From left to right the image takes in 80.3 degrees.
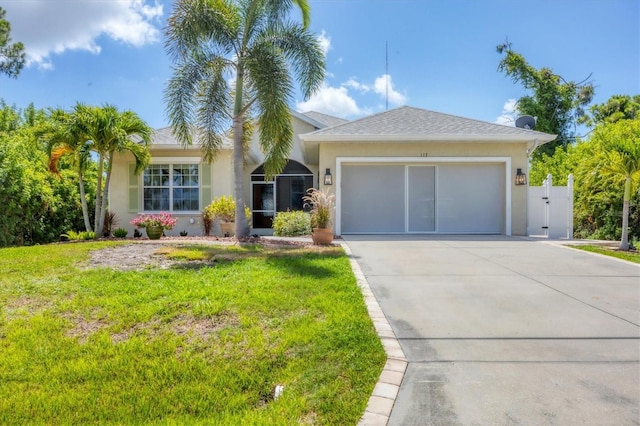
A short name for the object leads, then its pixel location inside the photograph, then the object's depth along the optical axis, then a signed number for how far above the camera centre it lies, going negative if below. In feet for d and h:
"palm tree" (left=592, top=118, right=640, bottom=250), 33.73 +3.65
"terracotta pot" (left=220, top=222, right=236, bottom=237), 45.47 -2.85
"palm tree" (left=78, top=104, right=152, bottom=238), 39.47 +7.47
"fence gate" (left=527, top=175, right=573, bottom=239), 44.42 -0.81
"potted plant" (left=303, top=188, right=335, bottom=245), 35.24 -1.51
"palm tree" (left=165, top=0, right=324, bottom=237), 33.16 +12.94
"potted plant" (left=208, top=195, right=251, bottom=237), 45.62 -1.17
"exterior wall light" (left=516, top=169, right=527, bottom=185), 44.56 +2.99
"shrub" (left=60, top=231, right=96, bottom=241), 41.04 -3.38
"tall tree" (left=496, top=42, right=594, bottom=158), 93.30 +26.31
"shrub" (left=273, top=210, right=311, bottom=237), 46.19 -2.56
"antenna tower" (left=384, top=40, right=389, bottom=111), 62.39 +22.50
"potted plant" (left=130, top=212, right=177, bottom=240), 40.14 -2.15
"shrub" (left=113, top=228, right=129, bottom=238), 42.53 -3.19
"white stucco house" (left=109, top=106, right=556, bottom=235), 44.50 +3.49
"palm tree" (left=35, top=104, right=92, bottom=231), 38.97 +6.94
